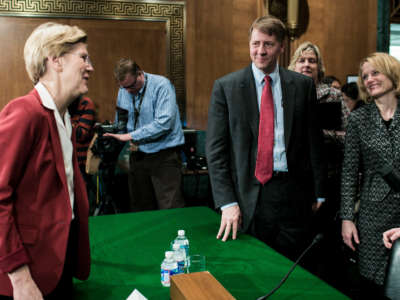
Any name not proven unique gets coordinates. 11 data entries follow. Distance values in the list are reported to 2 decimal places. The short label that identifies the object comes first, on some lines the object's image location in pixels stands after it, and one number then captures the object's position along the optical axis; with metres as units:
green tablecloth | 1.28
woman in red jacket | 1.01
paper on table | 1.18
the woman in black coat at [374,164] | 1.99
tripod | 3.99
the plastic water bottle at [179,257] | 1.37
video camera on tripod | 3.62
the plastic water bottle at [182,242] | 1.52
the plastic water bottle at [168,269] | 1.30
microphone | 1.14
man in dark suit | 1.96
